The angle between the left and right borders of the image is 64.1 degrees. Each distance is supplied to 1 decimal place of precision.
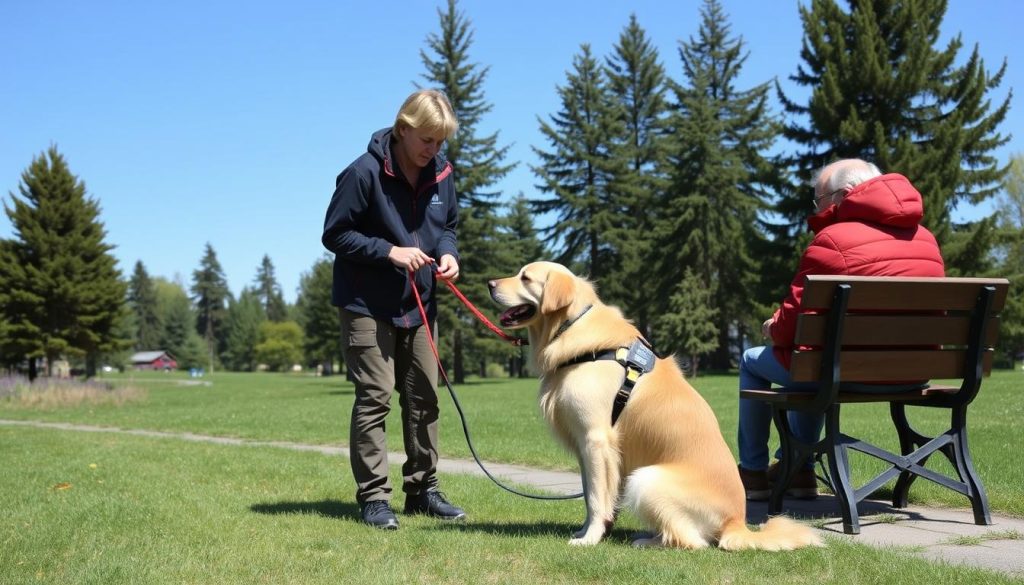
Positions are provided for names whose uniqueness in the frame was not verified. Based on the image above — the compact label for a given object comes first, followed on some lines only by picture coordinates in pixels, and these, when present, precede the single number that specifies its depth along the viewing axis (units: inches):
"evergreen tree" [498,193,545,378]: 1582.2
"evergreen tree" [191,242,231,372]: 4717.0
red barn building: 4377.5
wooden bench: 179.9
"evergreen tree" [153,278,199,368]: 4114.2
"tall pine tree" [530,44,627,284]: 1701.5
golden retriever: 163.3
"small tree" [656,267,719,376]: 1435.8
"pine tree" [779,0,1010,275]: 1159.0
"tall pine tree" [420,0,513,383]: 1531.7
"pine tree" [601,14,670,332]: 1699.1
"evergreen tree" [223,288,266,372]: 4311.0
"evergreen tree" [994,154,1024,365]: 1198.1
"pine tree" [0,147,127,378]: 1106.1
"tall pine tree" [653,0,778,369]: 1592.0
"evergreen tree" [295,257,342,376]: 2726.4
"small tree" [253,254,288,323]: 5157.5
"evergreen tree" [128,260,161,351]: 4697.3
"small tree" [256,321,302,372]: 3971.5
